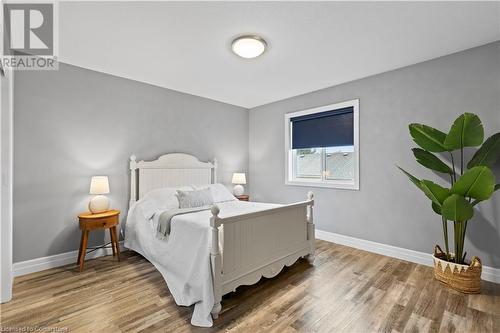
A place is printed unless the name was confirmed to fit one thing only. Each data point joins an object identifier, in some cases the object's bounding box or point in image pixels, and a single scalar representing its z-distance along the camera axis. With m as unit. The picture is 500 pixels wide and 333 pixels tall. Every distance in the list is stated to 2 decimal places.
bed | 1.94
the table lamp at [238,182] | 4.54
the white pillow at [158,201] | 2.94
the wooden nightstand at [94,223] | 2.67
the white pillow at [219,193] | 3.61
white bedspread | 1.90
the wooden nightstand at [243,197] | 4.48
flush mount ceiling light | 2.36
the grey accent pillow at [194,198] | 3.03
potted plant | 2.05
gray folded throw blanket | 2.52
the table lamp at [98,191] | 2.82
